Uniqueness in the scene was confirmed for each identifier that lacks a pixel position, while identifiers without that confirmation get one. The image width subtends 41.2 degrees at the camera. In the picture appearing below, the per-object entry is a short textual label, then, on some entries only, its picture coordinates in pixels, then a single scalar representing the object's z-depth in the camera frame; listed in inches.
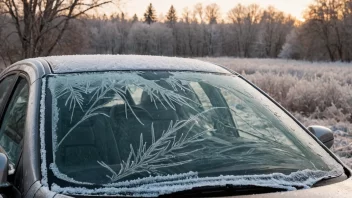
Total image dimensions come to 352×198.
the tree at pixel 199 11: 4638.3
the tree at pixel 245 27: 4411.9
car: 78.0
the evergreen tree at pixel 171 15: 5109.7
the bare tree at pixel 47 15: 983.5
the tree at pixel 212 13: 4672.7
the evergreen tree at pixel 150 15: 5398.6
